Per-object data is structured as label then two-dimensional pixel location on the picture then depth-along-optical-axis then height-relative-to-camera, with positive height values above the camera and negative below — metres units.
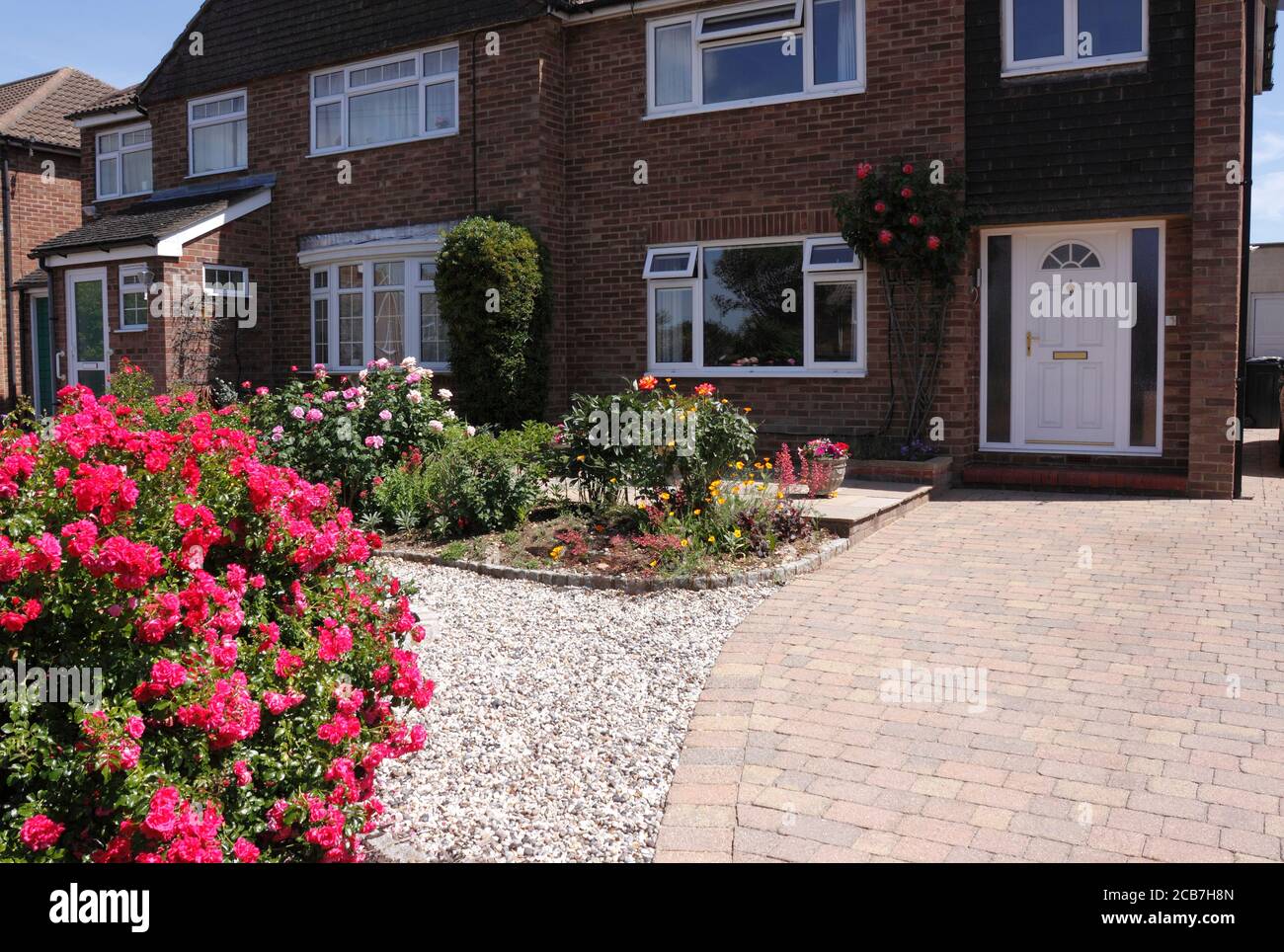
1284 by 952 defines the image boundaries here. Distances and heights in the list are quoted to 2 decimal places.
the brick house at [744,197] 10.77 +2.50
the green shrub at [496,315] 12.88 +1.08
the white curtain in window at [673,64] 13.12 +4.13
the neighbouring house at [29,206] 20.81 +4.02
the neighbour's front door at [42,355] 19.75 +0.98
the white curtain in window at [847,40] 12.03 +4.04
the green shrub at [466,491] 8.64 -0.71
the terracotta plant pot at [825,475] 9.34 -0.63
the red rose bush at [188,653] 2.75 -0.71
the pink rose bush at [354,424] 9.25 -0.16
